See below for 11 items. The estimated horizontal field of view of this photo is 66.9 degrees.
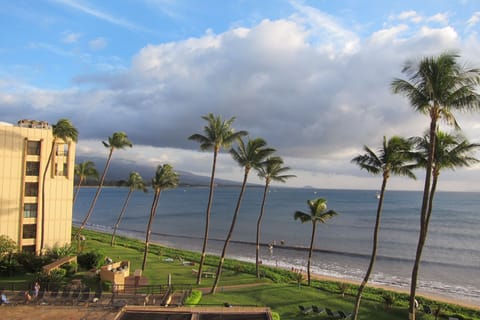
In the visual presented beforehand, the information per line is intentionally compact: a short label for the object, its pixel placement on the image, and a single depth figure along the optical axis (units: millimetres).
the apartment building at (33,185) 31906
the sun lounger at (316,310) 23531
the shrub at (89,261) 30828
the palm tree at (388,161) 20264
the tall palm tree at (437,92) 15961
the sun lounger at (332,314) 22986
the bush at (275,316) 16906
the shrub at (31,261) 29438
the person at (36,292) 19441
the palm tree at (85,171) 53312
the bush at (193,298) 20100
